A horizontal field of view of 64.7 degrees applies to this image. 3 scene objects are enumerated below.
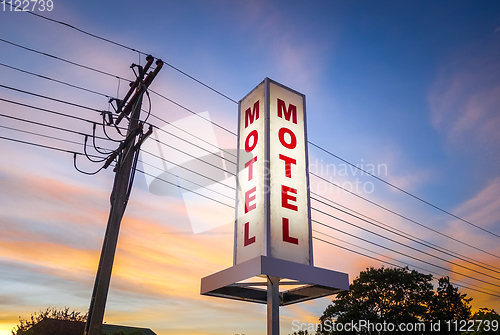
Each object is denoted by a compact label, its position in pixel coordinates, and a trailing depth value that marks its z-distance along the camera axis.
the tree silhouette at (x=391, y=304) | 35.06
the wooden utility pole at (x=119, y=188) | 10.05
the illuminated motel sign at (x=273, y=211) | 10.88
